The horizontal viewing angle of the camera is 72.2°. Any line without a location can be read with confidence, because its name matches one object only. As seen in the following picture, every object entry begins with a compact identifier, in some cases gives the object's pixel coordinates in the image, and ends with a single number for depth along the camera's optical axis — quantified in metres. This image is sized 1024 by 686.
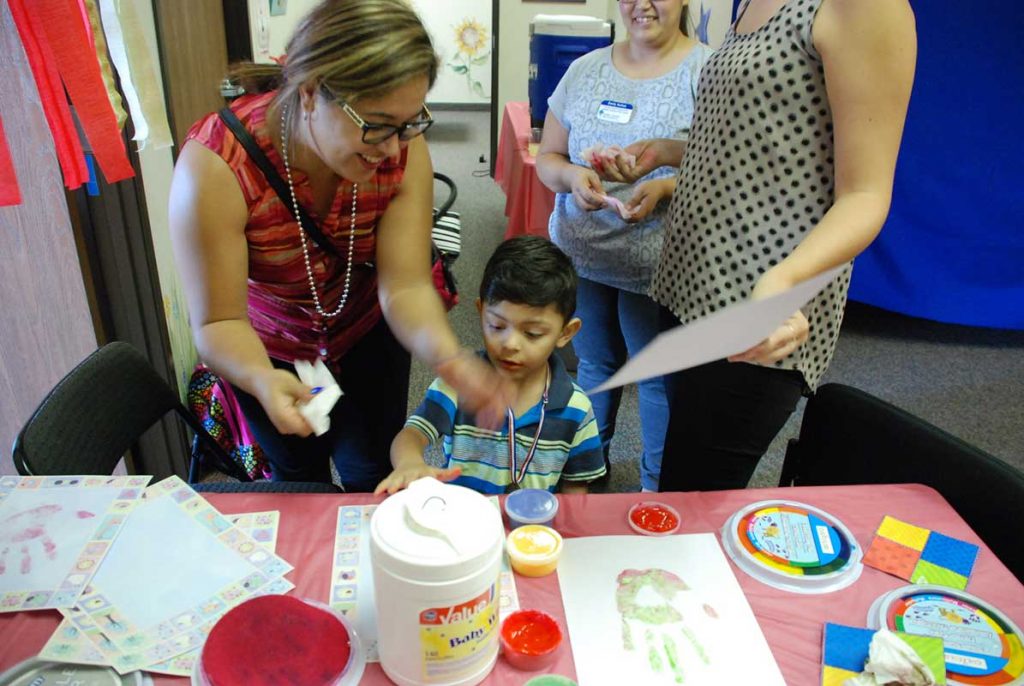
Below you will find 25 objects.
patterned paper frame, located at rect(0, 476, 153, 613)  0.81
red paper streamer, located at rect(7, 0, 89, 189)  1.07
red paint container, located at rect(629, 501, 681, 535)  0.98
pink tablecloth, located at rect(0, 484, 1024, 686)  0.79
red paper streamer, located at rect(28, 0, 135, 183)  1.09
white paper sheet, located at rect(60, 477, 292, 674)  0.78
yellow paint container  0.89
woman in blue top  1.65
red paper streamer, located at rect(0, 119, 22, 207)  0.95
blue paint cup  0.98
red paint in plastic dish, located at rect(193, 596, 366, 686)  0.72
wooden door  2.06
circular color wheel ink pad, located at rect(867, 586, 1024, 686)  0.78
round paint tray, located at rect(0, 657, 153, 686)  0.72
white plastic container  0.63
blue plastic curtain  2.81
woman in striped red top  0.94
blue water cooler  2.90
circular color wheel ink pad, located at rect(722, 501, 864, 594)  0.90
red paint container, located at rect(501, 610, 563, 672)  0.77
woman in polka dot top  0.93
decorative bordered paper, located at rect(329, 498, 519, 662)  0.81
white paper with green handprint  0.78
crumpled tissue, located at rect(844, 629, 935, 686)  0.74
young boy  1.27
